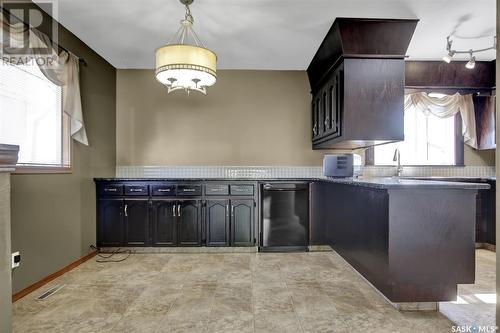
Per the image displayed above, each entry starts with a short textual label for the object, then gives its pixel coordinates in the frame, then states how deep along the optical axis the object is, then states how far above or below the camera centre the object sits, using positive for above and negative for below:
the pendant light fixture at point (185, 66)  2.19 +0.78
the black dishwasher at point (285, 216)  3.75 -0.68
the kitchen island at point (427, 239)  2.05 -0.53
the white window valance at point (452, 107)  4.37 +0.91
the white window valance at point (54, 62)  2.24 +0.96
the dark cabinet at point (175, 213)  3.69 -0.63
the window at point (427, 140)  4.58 +0.41
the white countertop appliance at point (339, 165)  3.73 +0.01
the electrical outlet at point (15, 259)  2.23 -0.76
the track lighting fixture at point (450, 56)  3.13 +1.24
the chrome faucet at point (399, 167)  3.72 -0.02
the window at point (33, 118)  2.36 +0.45
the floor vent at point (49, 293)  2.35 -1.11
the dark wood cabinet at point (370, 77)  3.00 +0.98
